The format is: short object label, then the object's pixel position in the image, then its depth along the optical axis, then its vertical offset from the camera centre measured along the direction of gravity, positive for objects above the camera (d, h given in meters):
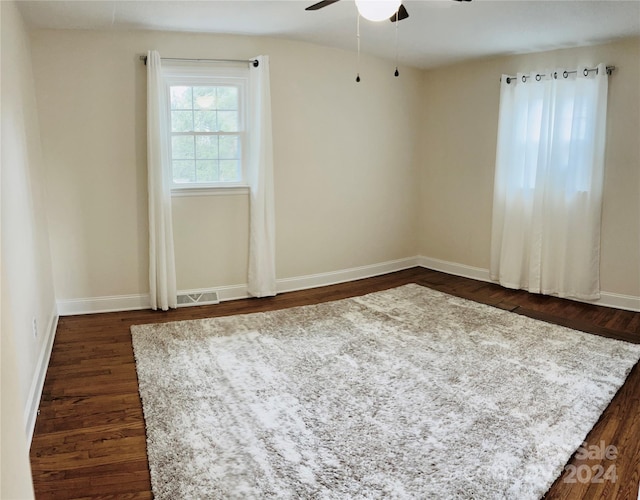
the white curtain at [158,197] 4.02 -0.21
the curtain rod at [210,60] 4.07 +1.02
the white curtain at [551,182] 4.33 -0.04
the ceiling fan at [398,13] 2.78 +0.98
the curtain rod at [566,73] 4.18 +0.97
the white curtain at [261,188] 4.38 -0.12
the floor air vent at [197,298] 4.45 -1.18
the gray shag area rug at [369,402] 2.05 -1.27
